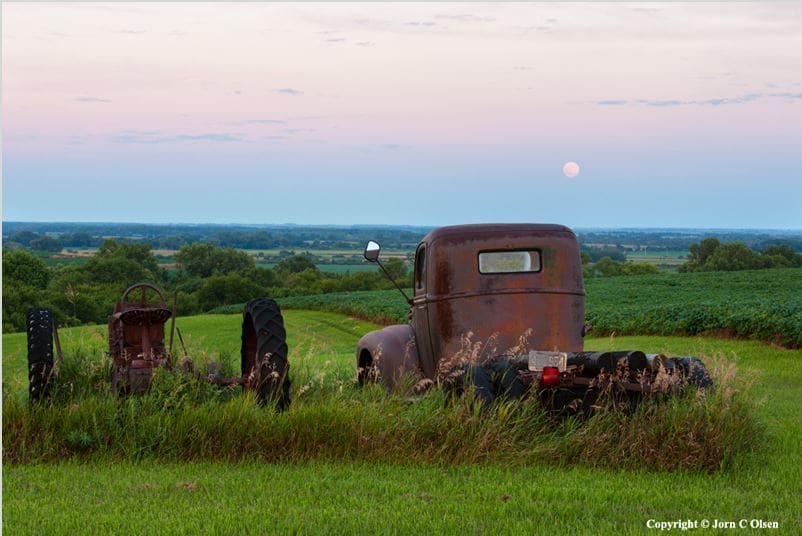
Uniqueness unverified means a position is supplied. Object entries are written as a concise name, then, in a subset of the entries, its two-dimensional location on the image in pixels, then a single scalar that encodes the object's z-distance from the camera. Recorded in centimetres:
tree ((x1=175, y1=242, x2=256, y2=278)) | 10606
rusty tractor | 1009
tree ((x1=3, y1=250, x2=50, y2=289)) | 8844
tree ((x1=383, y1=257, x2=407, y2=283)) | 8488
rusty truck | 1178
